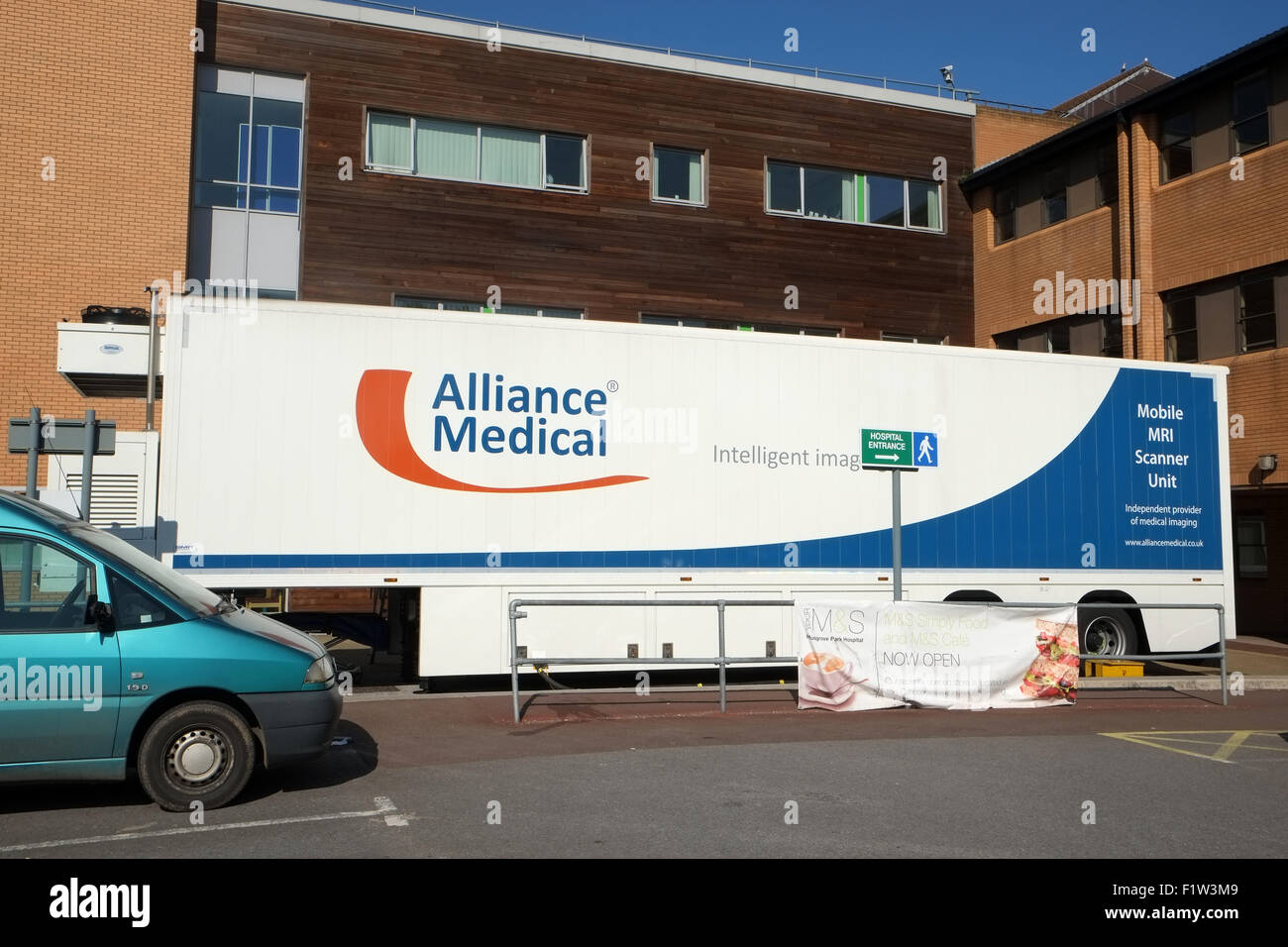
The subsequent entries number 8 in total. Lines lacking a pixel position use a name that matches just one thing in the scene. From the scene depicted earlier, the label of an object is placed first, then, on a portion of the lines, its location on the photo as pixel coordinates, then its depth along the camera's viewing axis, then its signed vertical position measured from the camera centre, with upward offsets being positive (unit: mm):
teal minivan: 6816 -818
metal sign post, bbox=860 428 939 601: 12273 +971
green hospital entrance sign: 12266 +1068
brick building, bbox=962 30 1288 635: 20500 +6114
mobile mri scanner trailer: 11898 +829
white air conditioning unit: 11766 +1999
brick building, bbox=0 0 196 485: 19766 +6600
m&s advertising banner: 11703 -1120
